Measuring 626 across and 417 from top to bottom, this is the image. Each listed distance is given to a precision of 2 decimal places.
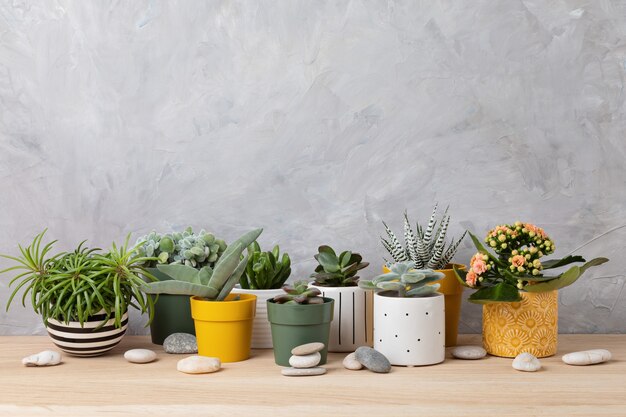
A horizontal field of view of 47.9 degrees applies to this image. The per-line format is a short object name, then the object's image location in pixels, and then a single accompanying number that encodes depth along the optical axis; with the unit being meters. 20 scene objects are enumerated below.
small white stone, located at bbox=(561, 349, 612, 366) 1.18
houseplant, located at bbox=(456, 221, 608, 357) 1.23
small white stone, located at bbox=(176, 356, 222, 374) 1.14
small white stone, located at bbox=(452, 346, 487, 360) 1.23
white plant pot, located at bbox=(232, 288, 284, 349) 1.32
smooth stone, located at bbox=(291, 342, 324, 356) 1.15
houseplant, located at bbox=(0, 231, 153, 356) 1.21
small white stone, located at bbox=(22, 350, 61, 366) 1.19
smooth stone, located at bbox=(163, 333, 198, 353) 1.28
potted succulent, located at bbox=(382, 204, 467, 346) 1.32
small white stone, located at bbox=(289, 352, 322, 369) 1.14
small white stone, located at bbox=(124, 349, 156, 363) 1.21
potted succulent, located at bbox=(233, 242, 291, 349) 1.32
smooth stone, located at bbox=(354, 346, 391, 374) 1.14
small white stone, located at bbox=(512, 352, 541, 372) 1.15
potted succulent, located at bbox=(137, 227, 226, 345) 1.32
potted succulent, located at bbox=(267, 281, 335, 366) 1.17
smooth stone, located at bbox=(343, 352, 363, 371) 1.17
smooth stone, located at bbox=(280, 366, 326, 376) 1.13
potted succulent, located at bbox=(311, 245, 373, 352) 1.28
